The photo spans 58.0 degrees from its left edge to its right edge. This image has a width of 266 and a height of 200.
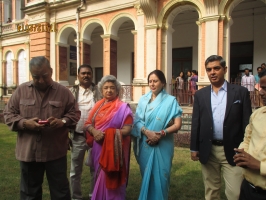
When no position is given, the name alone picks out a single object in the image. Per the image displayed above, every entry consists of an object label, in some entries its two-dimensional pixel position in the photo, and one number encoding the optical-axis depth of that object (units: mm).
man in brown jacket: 2457
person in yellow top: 1787
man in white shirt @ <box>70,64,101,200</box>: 3408
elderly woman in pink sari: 2797
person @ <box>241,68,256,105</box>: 8994
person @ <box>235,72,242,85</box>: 10036
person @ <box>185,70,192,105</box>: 9680
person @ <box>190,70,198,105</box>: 10000
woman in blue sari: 2928
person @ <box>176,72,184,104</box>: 9930
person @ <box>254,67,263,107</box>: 8181
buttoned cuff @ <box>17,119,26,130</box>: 2410
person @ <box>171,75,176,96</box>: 10512
